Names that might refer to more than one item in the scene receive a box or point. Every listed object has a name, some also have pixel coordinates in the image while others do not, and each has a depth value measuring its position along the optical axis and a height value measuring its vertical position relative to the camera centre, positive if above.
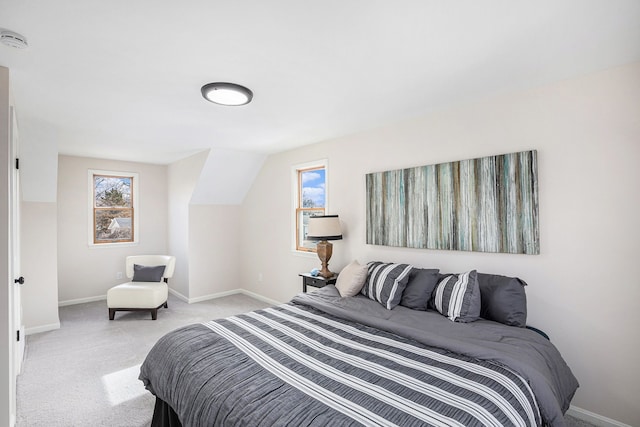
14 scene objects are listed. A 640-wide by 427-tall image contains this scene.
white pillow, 3.04 -0.60
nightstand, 3.69 -0.73
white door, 2.56 -0.57
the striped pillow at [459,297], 2.31 -0.62
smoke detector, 1.70 +1.06
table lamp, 3.64 -0.15
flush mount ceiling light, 2.38 +1.03
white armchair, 4.25 -0.90
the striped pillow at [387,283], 2.71 -0.58
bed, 1.34 -0.80
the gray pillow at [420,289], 2.61 -0.61
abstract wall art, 2.49 +0.12
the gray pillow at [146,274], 4.63 -0.74
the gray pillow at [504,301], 2.24 -0.62
